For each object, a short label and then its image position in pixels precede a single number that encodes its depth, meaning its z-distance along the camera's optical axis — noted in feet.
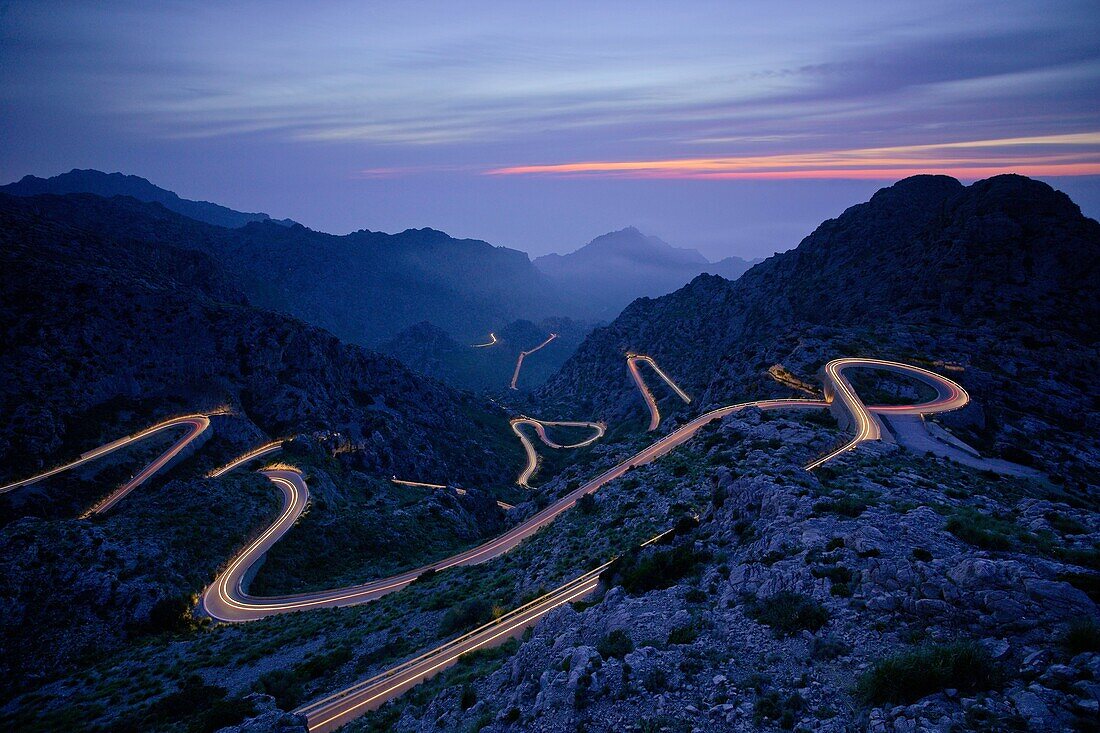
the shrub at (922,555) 53.98
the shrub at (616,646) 53.72
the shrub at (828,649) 45.91
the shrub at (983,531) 58.13
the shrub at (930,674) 36.73
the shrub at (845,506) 71.62
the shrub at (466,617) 97.71
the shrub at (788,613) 50.80
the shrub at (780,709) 40.40
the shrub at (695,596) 63.57
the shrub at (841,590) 52.70
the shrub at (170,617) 135.74
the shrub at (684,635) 54.80
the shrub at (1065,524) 65.00
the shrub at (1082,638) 36.06
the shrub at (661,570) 70.74
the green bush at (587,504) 143.90
